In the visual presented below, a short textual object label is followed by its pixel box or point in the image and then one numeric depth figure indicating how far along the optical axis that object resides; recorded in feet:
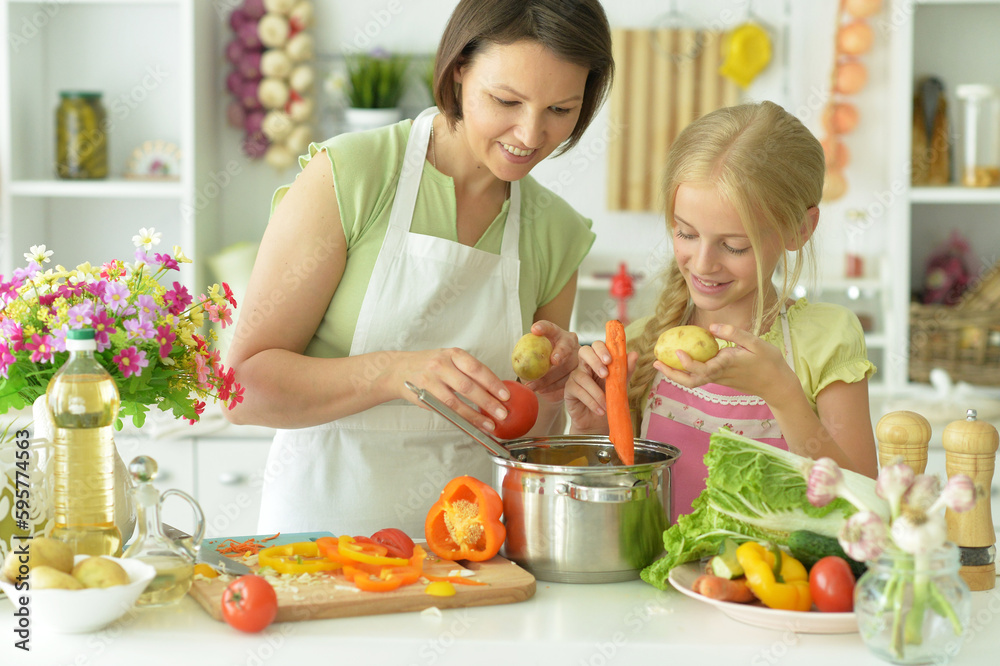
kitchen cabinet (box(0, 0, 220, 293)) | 9.07
